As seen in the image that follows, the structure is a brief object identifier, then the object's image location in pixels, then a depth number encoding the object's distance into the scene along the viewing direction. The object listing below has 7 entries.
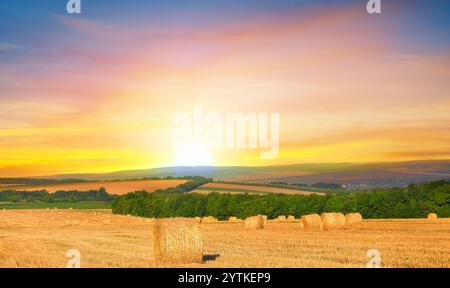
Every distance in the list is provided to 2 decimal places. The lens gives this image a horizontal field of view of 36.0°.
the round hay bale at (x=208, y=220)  55.26
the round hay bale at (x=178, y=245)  20.23
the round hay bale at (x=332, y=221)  36.41
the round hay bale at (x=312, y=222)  37.38
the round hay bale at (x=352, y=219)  41.07
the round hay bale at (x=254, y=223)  40.12
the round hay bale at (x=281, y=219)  52.83
